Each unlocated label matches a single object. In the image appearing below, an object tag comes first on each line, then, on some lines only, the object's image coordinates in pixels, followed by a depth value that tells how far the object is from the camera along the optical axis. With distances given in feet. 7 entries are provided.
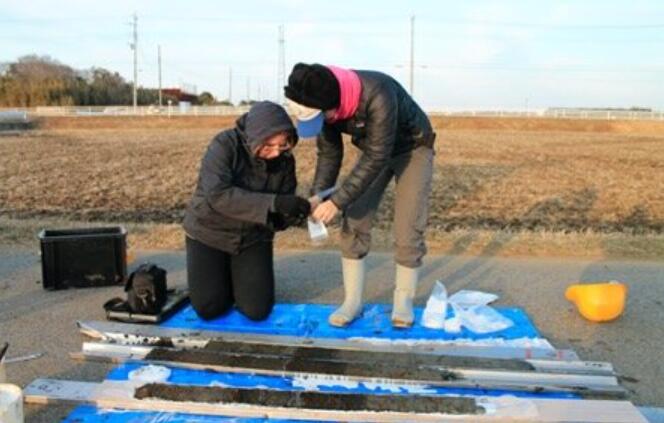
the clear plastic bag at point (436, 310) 14.19
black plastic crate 16.37
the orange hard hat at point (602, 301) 14.69
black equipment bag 14.17
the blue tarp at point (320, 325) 13.64
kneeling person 13.24
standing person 12.39
